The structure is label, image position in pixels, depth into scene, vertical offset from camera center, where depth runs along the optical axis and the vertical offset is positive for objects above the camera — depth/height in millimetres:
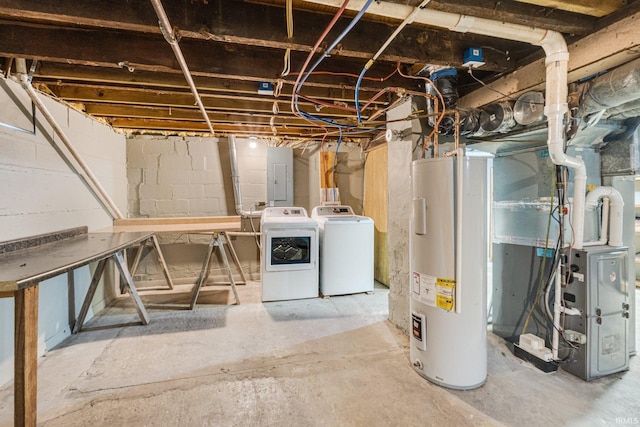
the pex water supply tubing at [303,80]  1259 +894
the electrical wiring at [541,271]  2088 -486
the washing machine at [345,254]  3572 -577
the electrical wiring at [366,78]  2143 +1036
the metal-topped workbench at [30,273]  1219 -289
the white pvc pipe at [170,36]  1309 +917
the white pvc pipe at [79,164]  2188 +440
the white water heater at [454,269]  1796 -386
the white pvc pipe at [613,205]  2014 +15
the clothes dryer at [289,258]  3355 -593
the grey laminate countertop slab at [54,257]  1240 -285
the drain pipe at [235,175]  4031 +475
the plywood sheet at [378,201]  3950 +102
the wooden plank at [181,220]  3639 -152
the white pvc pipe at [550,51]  1422 +887
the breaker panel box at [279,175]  4223 +491
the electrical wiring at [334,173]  4328 +521
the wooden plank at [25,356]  1219 -625
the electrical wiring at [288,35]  1437 +981
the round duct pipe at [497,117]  2012 +634
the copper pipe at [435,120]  2061 +644
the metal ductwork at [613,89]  1502 +655
